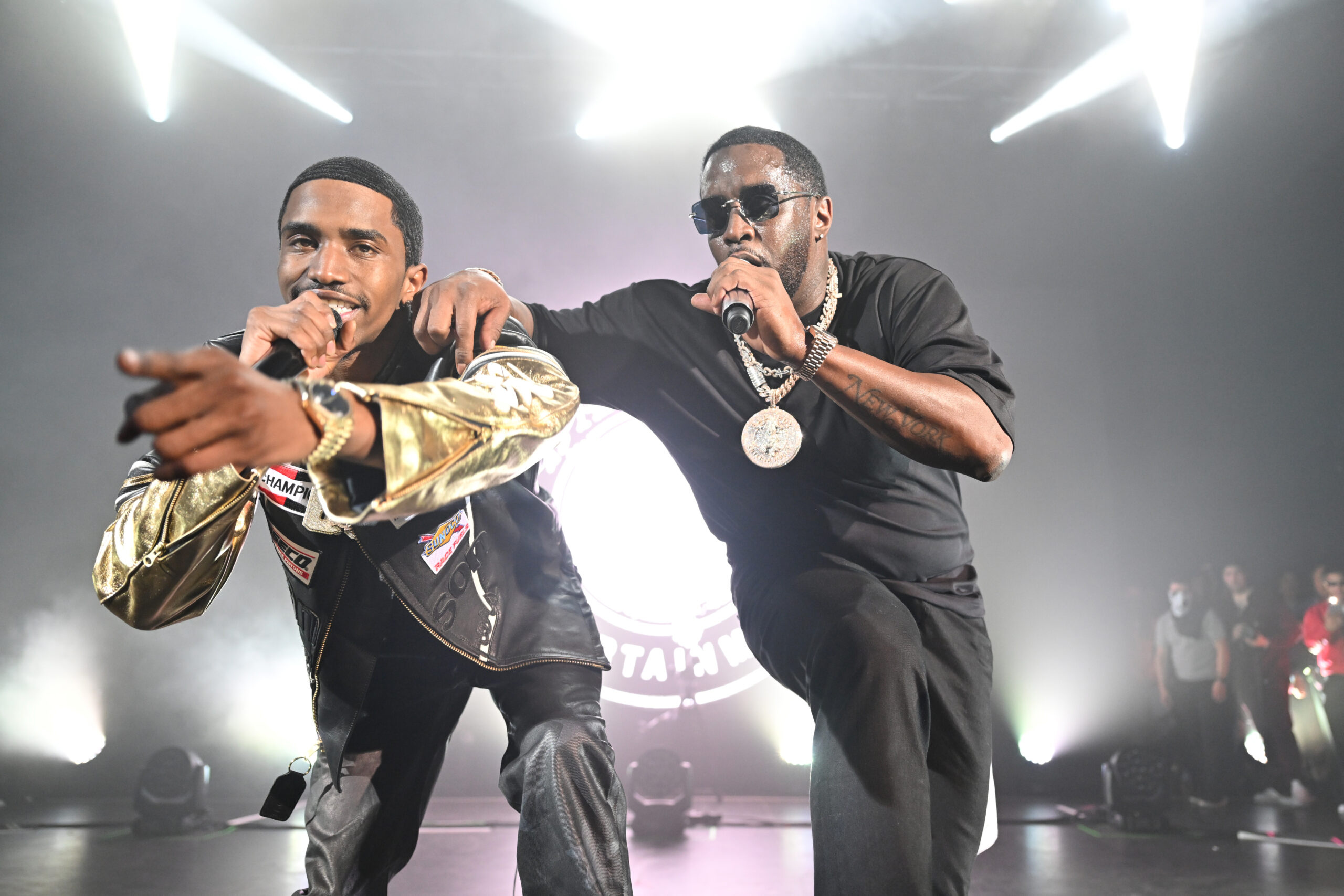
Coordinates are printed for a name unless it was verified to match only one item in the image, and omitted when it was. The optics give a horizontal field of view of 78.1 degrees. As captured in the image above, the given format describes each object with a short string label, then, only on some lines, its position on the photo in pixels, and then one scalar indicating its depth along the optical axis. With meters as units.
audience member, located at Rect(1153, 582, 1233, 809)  6.90
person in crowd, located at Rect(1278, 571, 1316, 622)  7.43
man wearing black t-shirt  1.84
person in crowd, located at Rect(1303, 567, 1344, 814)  6.48
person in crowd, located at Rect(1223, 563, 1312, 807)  7.06
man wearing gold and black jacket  1.67
